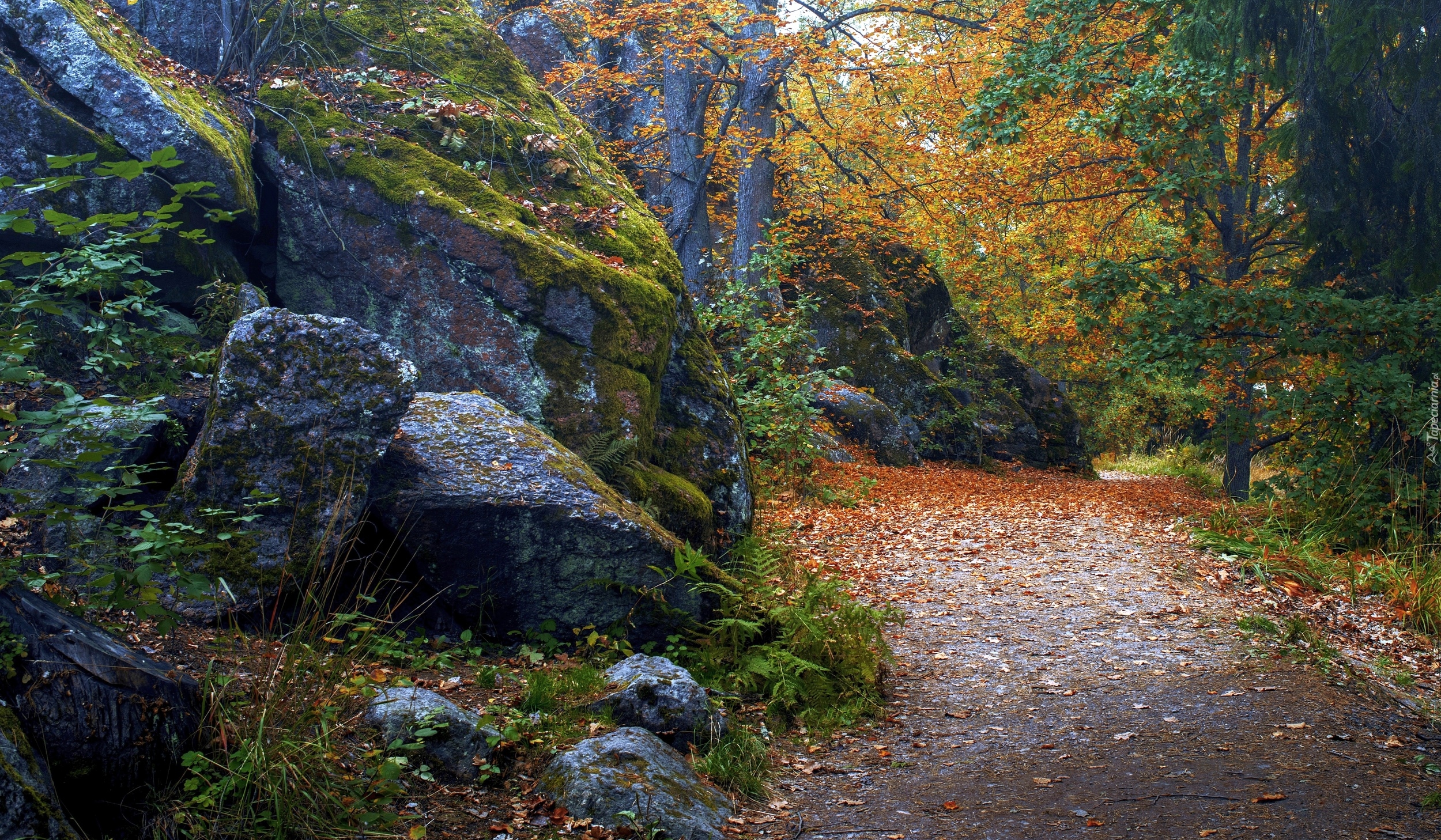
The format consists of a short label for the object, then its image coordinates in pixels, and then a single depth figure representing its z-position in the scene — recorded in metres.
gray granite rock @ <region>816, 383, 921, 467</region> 14.37
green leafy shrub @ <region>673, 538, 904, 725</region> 4.83
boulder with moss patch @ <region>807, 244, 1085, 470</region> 16.28
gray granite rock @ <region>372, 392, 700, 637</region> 4.65
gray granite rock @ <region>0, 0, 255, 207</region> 5.71
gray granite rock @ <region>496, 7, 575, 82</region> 15.93
